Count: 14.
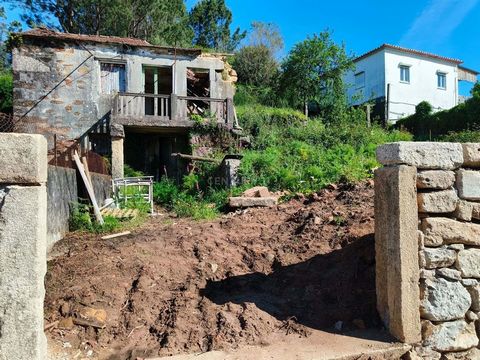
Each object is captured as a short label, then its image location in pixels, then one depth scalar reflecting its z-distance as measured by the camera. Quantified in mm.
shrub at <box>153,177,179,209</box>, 10389
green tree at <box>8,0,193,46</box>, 19078
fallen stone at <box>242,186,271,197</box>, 8184
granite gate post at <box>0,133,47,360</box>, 2051
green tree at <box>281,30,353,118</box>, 18984
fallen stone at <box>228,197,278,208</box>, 7676
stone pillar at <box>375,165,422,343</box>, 2801
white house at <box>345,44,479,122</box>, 23281
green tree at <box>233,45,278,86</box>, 23703
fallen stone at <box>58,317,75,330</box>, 3250
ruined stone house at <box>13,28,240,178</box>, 12984
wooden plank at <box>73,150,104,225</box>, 6782
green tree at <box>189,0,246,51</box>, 27250
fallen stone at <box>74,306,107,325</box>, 3320
